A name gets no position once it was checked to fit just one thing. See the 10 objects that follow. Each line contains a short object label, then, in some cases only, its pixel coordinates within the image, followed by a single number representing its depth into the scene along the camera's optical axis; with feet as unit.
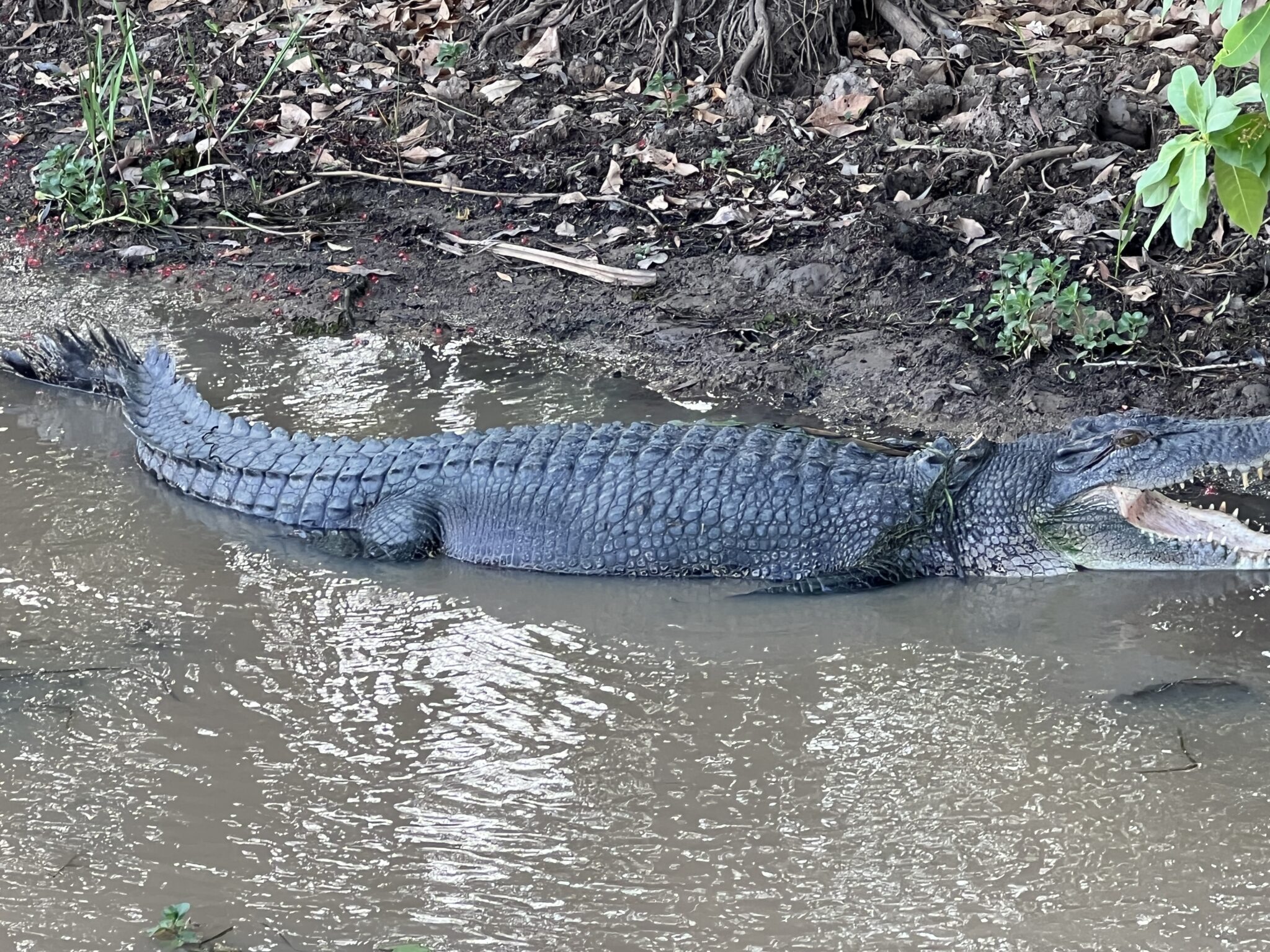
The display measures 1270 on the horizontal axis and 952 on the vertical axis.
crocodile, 14.80
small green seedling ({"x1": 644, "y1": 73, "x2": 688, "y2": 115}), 25.38
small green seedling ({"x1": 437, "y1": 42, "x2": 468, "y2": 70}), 27.30
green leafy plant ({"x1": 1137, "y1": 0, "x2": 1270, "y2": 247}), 8.31
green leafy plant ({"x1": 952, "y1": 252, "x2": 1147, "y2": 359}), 18.03
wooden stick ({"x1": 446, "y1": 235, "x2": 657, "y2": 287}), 21.24
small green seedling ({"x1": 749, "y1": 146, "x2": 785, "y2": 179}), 23.08
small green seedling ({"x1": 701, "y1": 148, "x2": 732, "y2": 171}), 23.52
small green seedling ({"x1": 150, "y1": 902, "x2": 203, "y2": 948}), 9.59
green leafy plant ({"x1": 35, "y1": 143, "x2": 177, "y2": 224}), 23.98
